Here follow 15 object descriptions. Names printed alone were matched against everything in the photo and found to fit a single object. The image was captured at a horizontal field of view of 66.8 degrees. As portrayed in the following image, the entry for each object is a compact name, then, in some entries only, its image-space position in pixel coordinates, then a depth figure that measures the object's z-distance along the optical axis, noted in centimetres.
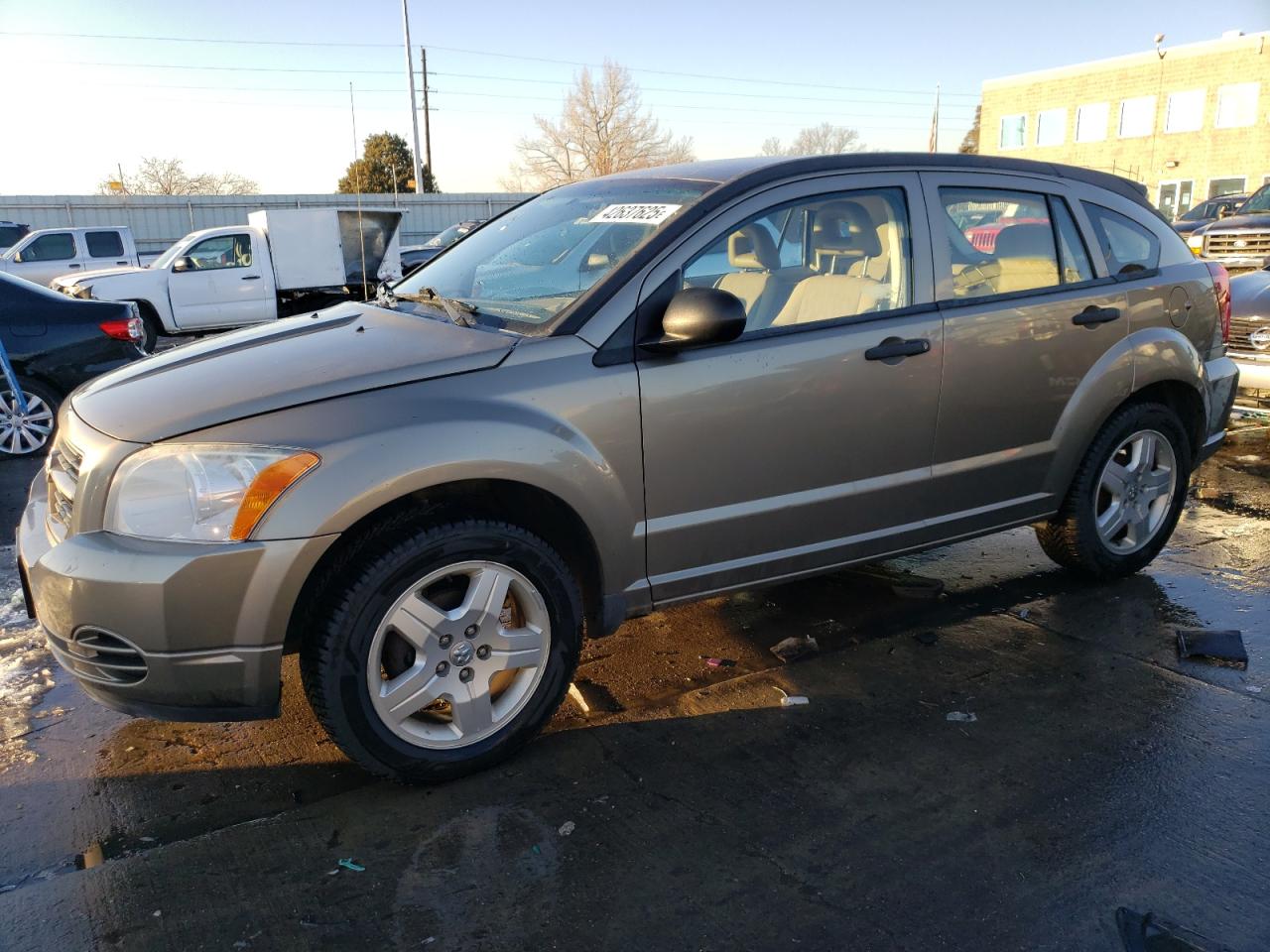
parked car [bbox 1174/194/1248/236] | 2039
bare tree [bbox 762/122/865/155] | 6408
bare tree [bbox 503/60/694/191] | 4841
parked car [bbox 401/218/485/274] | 2095
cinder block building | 3847
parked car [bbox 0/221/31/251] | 2072
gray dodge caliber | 260
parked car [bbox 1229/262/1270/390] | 711
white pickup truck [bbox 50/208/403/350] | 1443
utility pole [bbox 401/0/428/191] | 3759
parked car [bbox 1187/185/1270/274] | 1305
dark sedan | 732
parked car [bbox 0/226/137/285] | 1820
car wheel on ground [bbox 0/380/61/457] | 736
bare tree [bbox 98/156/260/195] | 4814
